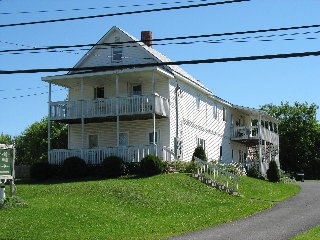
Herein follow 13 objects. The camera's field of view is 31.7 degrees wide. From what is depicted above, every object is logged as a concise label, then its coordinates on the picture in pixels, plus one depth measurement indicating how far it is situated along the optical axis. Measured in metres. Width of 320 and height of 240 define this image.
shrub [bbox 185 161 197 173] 33.06
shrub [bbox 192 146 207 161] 36.46
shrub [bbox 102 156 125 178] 32.47
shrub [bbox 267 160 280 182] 41.22
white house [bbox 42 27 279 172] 34.81
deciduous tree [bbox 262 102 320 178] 74.31
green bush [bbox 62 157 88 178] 33.34
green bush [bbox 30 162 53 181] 34.03
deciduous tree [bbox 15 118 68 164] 74.20
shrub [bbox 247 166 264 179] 42.56
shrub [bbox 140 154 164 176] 31.62
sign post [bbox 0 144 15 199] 23.64
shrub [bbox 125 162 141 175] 32.94
